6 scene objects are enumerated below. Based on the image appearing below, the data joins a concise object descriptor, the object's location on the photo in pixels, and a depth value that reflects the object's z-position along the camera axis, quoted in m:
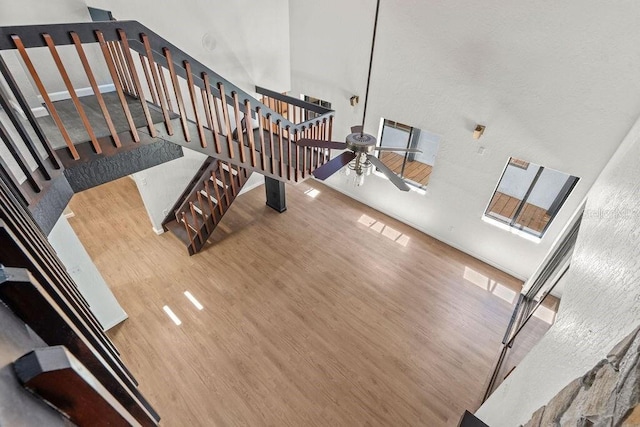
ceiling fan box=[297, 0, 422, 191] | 2.81
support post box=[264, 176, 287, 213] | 6.29
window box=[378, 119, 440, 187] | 8.02
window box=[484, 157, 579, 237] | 5.29
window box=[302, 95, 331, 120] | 6.58
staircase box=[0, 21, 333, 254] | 2.06
